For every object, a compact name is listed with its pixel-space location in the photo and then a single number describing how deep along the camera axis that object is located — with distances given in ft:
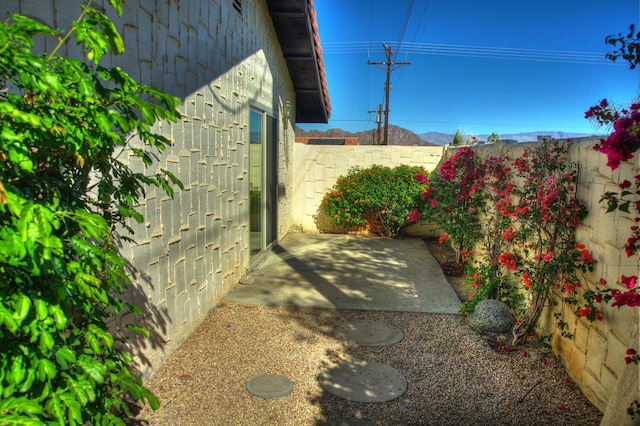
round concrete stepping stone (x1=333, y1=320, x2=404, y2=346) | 13.01
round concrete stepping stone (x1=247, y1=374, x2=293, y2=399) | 10.00
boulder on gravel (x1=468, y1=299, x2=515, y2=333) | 13.60
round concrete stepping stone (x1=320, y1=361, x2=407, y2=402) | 10.08
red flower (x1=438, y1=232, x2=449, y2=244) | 21.01
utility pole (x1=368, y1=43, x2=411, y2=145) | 74.58
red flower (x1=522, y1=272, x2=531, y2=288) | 11.89
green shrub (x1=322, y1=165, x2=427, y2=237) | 28.53
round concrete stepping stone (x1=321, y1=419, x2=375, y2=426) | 8.96
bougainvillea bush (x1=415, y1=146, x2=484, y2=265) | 19.57
